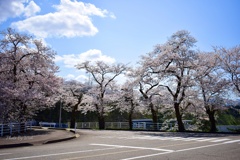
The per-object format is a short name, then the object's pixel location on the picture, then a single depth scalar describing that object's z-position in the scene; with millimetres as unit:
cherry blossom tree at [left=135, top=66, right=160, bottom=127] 29516
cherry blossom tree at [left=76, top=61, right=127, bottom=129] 38750
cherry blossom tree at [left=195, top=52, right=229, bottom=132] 24906
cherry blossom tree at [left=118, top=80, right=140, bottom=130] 35044
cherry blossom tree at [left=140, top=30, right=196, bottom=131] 26672
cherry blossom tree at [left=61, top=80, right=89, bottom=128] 43300
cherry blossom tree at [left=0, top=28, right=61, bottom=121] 20531
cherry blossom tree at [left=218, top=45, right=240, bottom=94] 24797
